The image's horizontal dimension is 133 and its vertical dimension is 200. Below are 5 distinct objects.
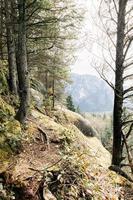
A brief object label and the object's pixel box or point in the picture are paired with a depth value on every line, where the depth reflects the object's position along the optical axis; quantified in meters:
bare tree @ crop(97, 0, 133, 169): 4.98
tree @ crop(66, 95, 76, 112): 26.13
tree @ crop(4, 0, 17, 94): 6.23
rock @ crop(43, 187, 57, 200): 3.41
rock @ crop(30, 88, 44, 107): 9.15
